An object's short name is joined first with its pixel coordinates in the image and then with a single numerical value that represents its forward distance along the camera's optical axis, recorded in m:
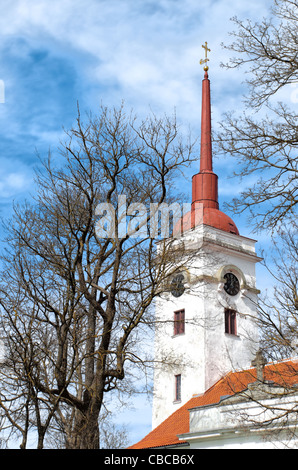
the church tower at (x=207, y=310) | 28.00
